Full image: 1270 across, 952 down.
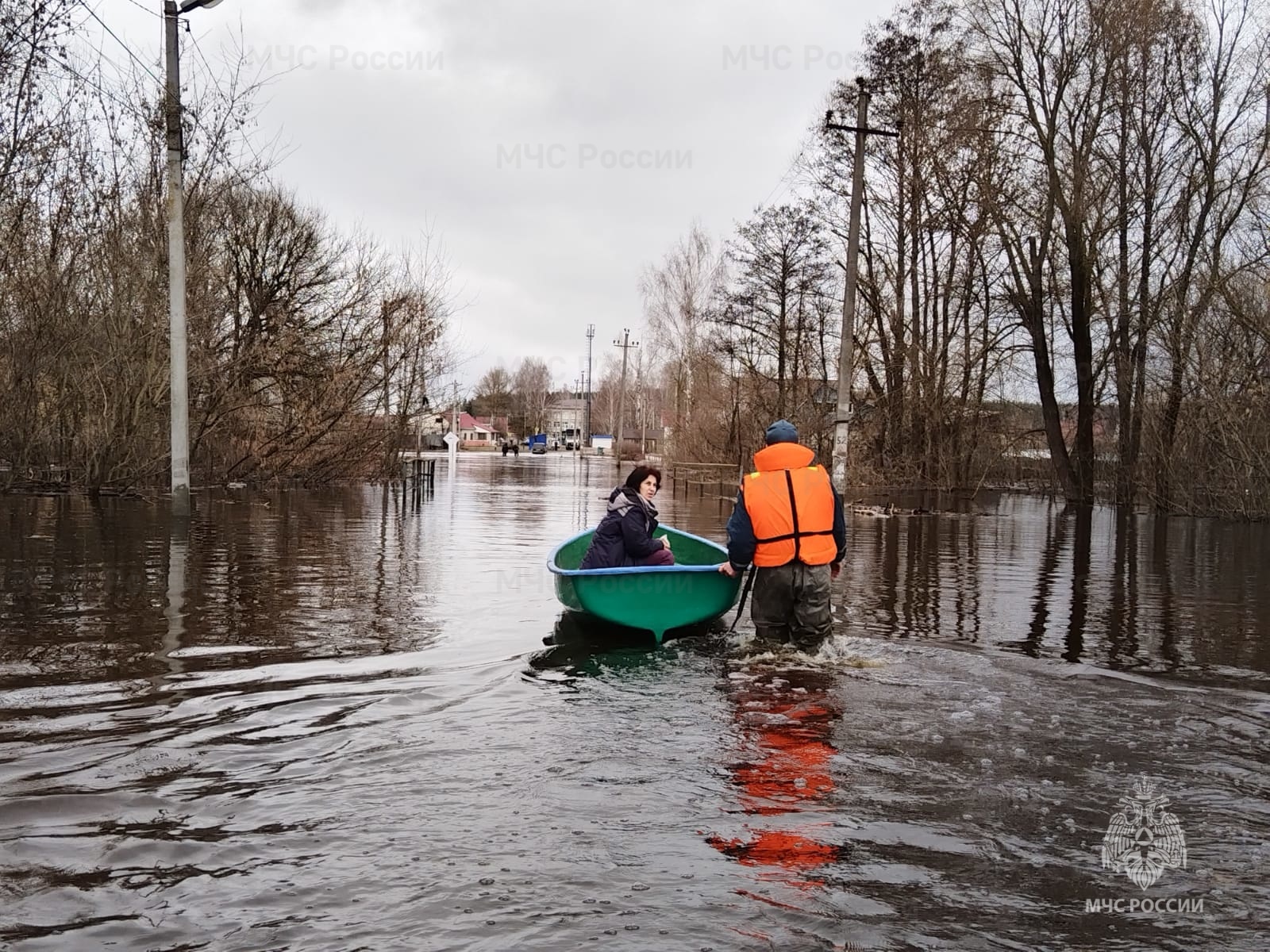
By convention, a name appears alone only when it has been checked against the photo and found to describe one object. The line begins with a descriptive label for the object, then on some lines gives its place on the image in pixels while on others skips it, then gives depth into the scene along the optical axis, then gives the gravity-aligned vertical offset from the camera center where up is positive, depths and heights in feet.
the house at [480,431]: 469.57 +14.25
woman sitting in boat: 30.73 -1.75
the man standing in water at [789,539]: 27.58 -1.80
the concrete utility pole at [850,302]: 67.07 +9.96
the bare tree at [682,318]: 172.24 +24.15
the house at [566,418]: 514.89 +23.52
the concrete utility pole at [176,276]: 52.01 +8.52
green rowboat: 28.48 -3.34
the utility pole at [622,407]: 246.06 +12.48
